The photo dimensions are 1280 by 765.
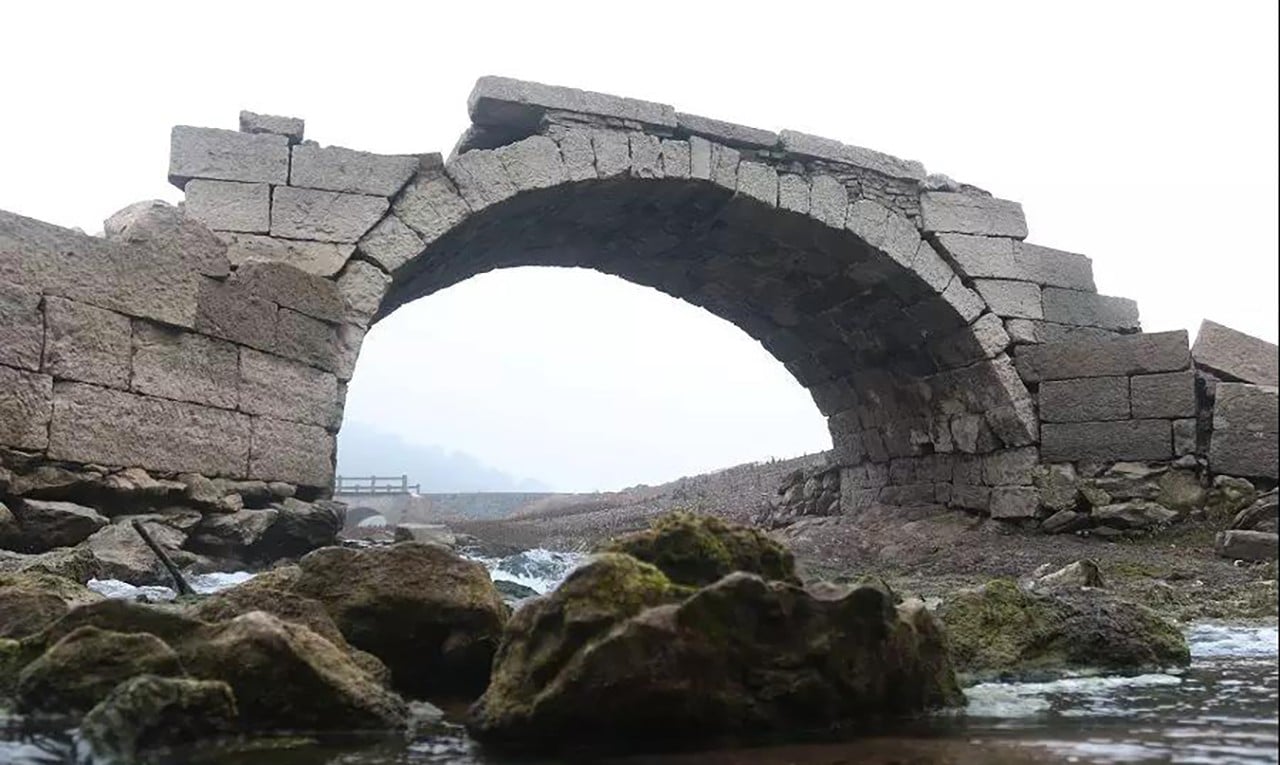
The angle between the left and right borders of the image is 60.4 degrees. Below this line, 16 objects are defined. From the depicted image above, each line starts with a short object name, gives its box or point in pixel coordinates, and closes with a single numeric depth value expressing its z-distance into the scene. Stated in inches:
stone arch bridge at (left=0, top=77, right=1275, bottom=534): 231.1
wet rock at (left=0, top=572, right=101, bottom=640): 129.7
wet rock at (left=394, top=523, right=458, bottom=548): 293.7
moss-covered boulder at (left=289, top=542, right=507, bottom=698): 128.0
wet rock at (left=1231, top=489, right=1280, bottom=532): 273.7
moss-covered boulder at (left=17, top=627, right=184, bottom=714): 101.3
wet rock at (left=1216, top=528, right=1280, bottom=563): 262.9
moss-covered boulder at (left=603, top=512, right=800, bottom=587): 116.9
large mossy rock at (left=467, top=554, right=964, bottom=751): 94.9
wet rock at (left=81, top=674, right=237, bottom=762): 88.9
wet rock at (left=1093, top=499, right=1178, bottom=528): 319.6
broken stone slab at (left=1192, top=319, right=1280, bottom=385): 321.7
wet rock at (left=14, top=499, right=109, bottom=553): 210.4
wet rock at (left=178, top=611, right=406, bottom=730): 102.8
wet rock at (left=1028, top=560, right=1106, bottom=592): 211.5
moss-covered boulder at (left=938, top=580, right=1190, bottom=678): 140.3
